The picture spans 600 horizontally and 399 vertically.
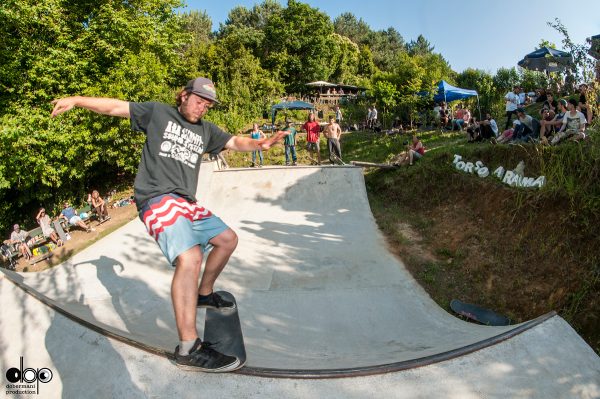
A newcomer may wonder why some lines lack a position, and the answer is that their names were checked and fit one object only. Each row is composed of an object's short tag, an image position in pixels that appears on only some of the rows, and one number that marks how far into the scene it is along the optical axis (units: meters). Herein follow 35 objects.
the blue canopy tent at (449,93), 15.80
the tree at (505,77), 22.92
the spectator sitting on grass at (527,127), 9.03
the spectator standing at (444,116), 15.48
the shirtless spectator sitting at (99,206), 12.24
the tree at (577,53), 8.05
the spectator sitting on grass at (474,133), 11.22
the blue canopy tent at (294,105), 22.72
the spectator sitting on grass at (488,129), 10.90
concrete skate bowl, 3.22
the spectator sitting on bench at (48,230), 11.00
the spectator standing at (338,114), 19.26
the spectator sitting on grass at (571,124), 6.88
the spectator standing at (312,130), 13.14
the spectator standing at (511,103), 11.79
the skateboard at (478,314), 4.87
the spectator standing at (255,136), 13.51
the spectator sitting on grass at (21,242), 10.42
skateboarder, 2.33
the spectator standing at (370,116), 18.91
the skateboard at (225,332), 2.56
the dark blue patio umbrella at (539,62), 17.50
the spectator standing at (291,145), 13.88
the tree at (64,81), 13.19
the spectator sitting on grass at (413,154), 10.60
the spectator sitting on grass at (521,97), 12.55
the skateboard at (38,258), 9.82
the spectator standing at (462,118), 14.78
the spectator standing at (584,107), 7.05
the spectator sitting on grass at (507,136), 9.58
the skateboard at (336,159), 12.94
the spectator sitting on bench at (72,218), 11.38
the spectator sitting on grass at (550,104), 10.15
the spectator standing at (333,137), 12.84
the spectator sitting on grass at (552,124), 7.85
